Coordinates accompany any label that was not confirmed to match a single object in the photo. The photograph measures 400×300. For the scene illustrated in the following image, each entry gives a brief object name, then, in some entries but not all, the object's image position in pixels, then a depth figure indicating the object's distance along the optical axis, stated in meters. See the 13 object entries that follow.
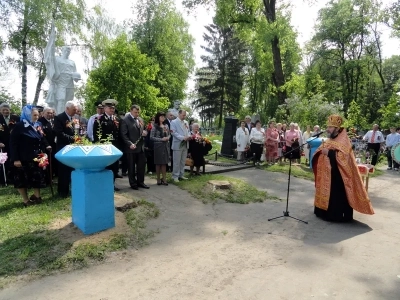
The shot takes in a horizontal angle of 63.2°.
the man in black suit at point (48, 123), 7.18
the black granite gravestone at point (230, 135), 14.05
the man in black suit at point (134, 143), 6.96
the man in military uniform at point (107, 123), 6.64
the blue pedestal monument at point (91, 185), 4.35
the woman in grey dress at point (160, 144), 7.67
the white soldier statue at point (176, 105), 13.72
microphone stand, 6.12
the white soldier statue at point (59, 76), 9.58
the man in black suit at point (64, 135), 6.15
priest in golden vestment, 5.93
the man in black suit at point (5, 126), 8.00
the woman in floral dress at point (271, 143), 12.37
